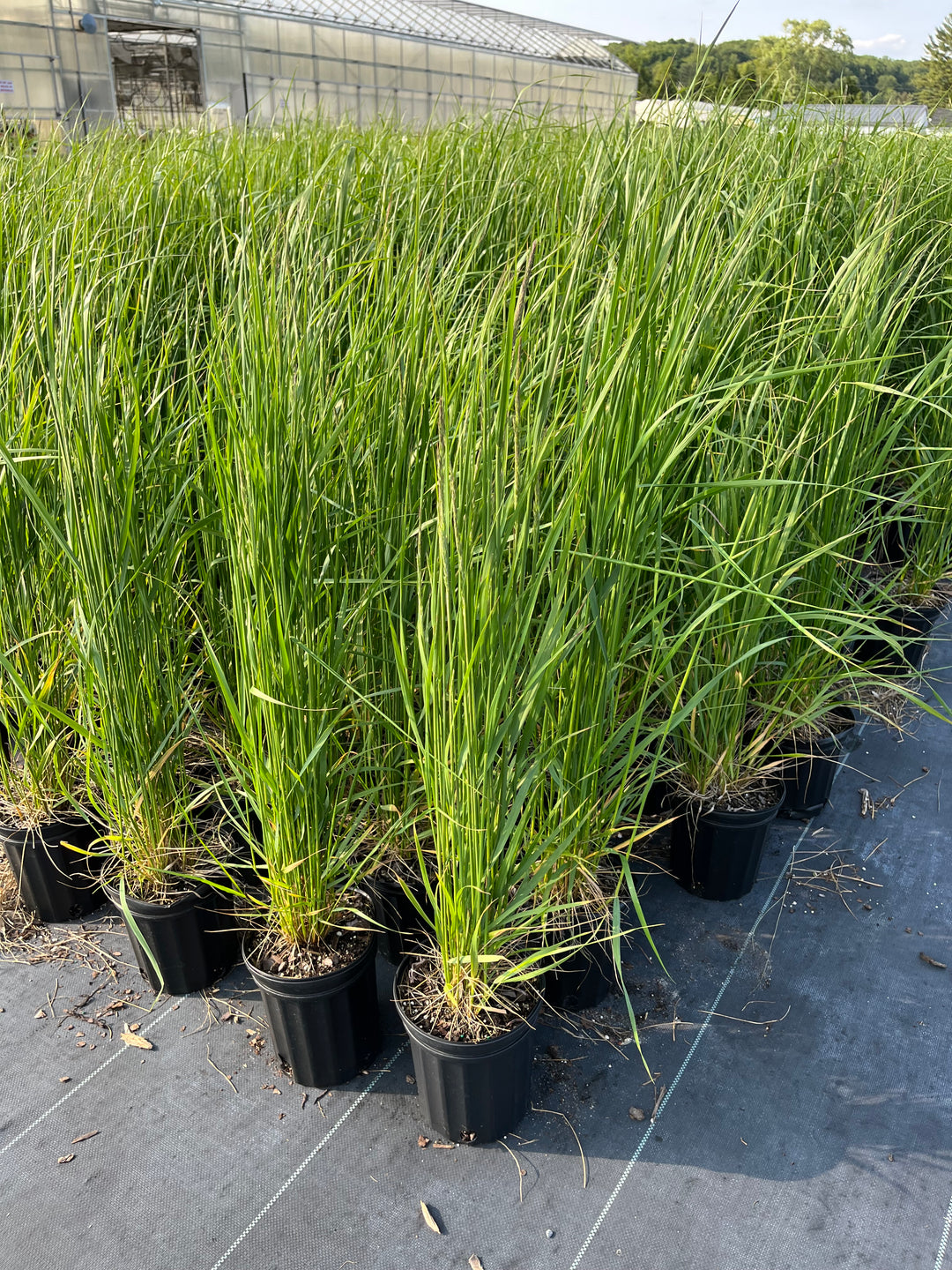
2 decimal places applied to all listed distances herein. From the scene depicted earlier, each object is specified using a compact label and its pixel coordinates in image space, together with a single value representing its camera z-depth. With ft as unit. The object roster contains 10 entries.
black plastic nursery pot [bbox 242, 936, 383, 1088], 4.13
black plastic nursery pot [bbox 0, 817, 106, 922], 5.28
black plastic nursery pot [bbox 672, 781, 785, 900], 5.38
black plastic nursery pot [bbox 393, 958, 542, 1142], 3.80
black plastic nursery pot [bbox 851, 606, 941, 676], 7.90
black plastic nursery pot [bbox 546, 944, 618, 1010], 4.60
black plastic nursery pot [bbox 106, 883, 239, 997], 4.71
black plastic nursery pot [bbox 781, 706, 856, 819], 6.25
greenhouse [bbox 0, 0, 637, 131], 27.45
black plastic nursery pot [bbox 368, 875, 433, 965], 4.96
